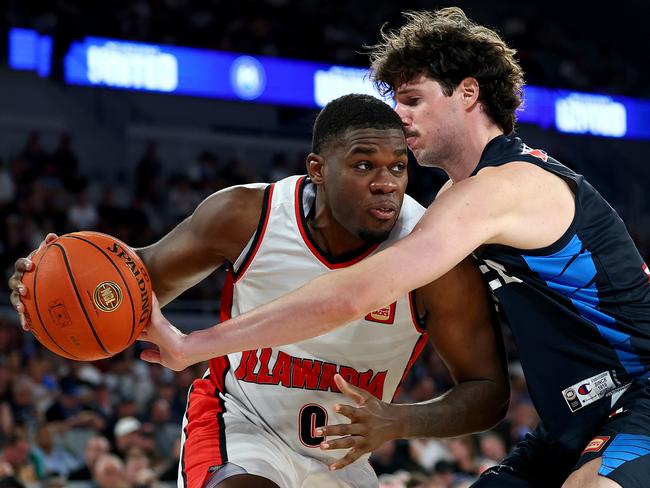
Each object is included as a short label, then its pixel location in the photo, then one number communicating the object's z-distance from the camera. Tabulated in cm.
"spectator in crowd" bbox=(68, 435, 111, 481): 687
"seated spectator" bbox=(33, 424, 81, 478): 722
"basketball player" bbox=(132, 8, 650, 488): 265
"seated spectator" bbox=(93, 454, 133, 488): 650
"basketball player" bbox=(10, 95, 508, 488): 321
